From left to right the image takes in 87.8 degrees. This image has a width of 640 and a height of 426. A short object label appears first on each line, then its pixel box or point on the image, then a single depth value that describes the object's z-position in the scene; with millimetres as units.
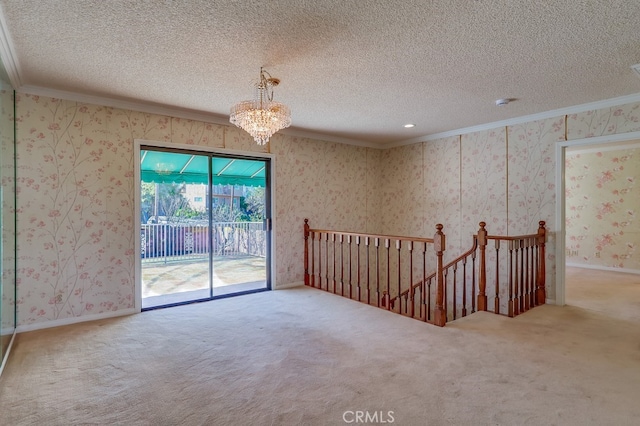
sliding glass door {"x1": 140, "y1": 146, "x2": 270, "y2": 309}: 4211
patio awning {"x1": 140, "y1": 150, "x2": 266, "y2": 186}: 4109
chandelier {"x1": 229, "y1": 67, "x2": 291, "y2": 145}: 2764
